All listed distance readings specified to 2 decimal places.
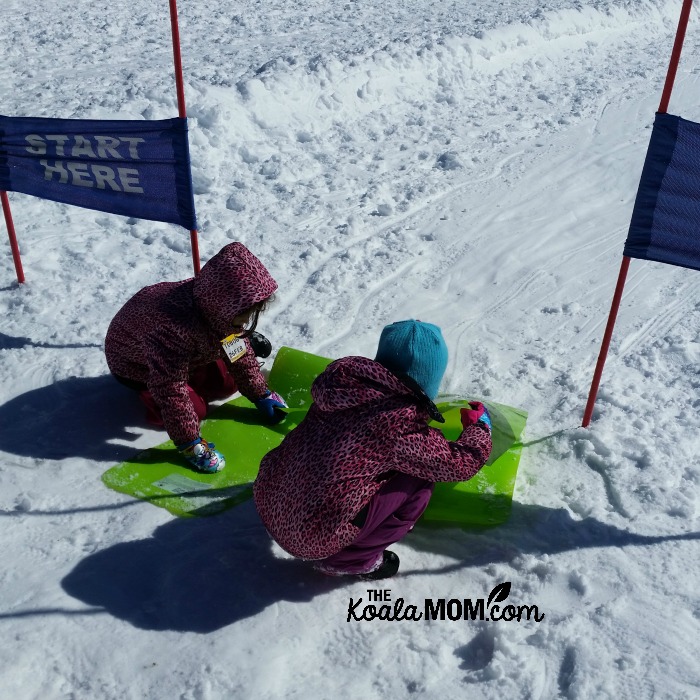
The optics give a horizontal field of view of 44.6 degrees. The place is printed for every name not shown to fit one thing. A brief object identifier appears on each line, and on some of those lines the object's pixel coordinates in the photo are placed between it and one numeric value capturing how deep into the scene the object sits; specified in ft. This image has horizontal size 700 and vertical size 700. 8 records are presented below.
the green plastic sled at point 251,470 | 11.47
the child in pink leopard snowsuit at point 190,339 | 11.50
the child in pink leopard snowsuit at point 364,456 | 9.11
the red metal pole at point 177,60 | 13.26
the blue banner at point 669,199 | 10.84
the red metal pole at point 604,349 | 12.06
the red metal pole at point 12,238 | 16.05
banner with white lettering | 13.70
